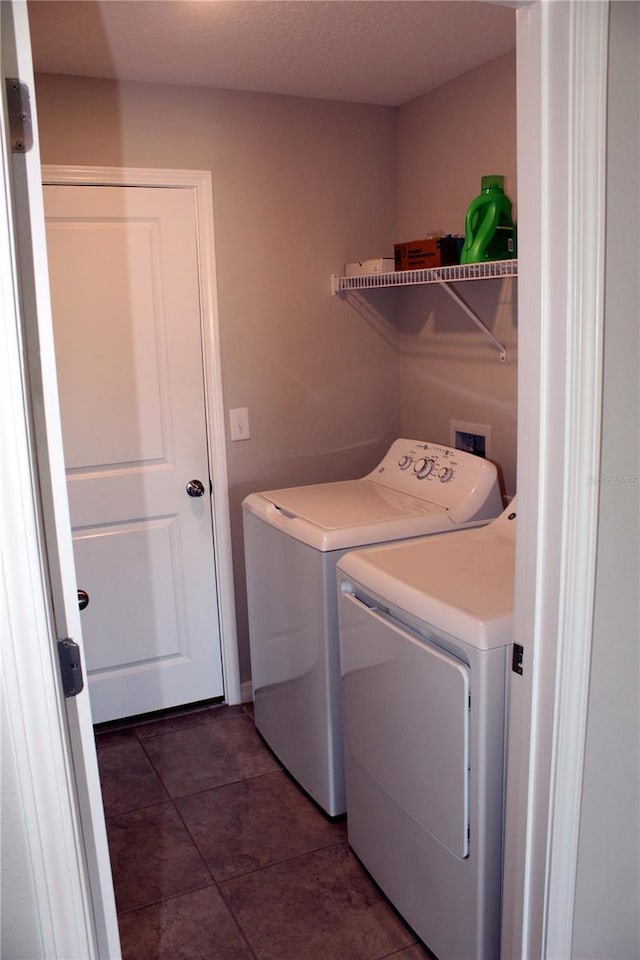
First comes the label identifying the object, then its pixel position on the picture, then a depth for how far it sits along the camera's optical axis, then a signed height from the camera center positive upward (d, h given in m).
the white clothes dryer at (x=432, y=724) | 1.66 -0.85
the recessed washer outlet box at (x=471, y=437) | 2.88 -0.34
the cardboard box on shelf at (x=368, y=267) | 2.99 +0.30
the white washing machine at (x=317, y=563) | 2.39 -0.67
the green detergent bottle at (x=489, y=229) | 2.49 +0.35
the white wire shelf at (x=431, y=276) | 2.34 +0.23
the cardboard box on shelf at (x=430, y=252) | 2.69 +0.31
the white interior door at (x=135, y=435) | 2.85 -0.29
